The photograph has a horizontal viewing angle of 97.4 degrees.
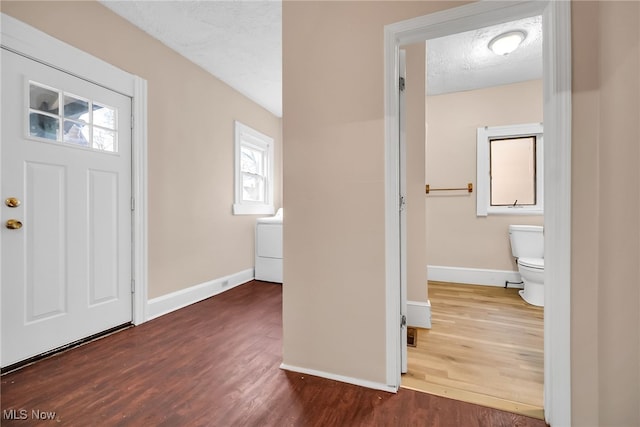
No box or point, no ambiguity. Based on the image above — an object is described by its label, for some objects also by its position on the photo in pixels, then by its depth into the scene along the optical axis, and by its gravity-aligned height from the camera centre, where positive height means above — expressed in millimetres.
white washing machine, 3557 -480
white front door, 1620 +27
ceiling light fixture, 2357 +1472
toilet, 2668 -482
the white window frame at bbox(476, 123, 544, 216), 3264 +540
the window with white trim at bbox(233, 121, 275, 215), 3537 +566
